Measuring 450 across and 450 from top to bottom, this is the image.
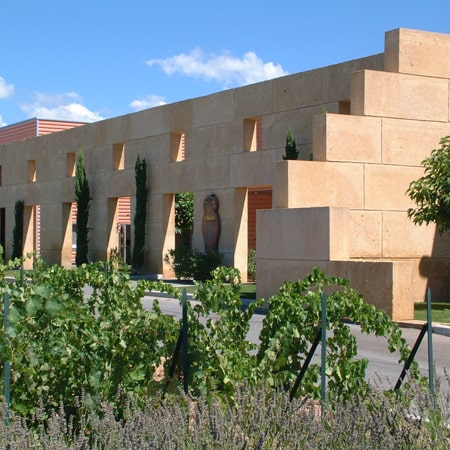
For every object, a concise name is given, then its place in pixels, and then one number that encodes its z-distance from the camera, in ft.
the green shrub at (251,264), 90.72
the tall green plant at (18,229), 126.11
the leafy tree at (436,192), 59.82
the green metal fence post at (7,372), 20.39
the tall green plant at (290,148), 79.46
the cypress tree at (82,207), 108.68
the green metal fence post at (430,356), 23.71
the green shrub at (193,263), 87.51
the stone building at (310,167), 61.41
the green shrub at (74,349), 20.94
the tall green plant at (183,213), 121.80
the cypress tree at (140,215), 99.35
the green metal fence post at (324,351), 21.95
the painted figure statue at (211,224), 89.40
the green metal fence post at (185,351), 21.84
